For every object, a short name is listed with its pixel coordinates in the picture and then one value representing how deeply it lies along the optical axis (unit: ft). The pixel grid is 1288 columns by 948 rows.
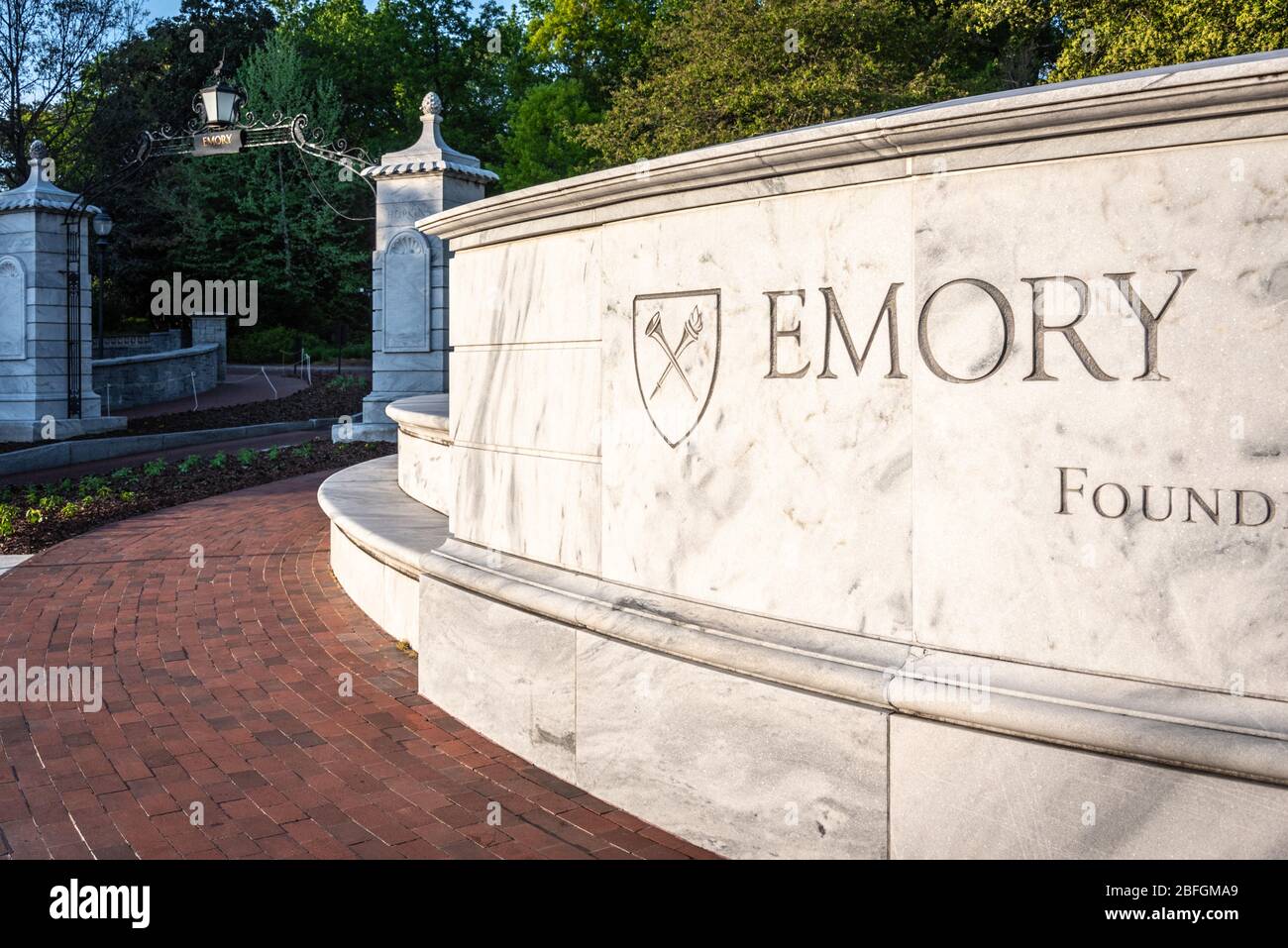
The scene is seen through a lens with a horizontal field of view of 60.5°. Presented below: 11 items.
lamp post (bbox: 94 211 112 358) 73.82
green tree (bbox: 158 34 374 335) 123.54
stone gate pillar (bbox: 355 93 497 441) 48.03
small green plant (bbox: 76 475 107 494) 38.70
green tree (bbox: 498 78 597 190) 110.52
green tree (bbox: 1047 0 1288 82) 50.85
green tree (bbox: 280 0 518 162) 151.94
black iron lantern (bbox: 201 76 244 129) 48.73
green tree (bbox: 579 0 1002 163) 72.28
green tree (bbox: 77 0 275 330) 117.50
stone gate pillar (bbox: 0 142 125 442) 57.88
